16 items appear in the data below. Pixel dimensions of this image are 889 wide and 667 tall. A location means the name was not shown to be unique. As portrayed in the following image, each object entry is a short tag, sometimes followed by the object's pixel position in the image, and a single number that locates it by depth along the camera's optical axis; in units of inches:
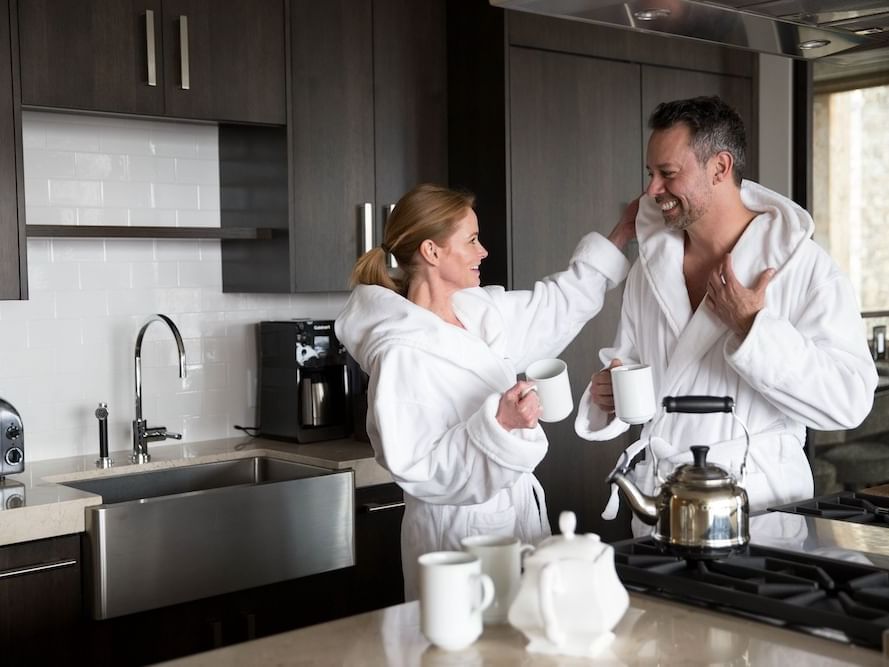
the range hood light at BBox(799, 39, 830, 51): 96.5
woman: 85.6
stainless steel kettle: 67.4
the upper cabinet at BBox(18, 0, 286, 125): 119.3
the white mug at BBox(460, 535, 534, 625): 60.6
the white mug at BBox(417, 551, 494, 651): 56.4
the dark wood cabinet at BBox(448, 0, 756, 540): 148.2
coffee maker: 141.6
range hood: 82.8
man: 89.4
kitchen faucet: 131.2
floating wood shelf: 124.4
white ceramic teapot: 55.6
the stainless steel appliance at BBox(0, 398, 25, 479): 116.5
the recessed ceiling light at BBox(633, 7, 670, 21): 84.6
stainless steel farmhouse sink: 109.0
